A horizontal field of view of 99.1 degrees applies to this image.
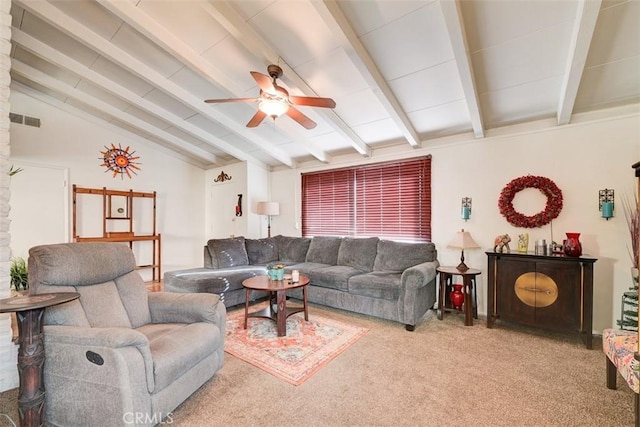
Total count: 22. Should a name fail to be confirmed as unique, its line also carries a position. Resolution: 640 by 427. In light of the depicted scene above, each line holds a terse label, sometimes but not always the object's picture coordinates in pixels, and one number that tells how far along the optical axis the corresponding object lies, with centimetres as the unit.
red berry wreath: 315
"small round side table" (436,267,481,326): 326
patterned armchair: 150
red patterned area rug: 231
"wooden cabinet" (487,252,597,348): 268
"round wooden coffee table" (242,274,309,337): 292
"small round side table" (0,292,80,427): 148
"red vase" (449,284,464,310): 340
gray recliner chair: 147
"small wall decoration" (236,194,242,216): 573
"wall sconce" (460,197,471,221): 373
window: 420
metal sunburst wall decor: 507
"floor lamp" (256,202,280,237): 548
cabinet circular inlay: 284
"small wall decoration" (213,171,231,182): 603
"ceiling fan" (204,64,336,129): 240
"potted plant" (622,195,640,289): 266
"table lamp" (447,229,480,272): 335
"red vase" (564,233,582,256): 279
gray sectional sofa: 324
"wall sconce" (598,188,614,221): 287
